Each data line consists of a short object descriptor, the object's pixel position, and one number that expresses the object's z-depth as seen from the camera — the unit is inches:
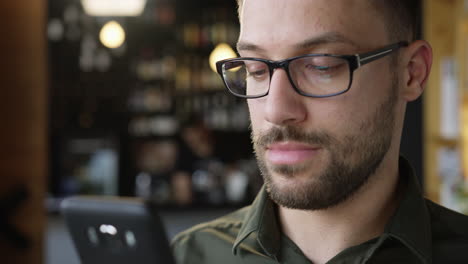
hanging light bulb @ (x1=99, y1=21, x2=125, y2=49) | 263.9
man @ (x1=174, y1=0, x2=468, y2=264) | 42.4
